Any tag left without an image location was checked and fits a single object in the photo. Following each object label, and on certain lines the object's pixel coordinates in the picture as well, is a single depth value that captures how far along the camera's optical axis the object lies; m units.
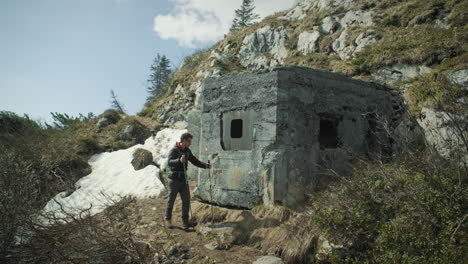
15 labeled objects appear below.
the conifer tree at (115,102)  28.46
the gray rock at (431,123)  5.91
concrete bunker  5.28
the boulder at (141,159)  9.05
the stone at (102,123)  13.47
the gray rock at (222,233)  4.52
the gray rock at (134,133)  12.02
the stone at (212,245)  4.45
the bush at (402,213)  3.10
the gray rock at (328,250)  3.70
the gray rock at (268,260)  3.86
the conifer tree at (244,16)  33.25
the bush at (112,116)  14.05
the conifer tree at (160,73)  36.88
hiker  5.03
